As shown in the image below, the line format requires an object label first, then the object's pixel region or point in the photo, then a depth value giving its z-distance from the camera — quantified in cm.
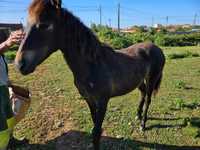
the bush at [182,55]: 660
